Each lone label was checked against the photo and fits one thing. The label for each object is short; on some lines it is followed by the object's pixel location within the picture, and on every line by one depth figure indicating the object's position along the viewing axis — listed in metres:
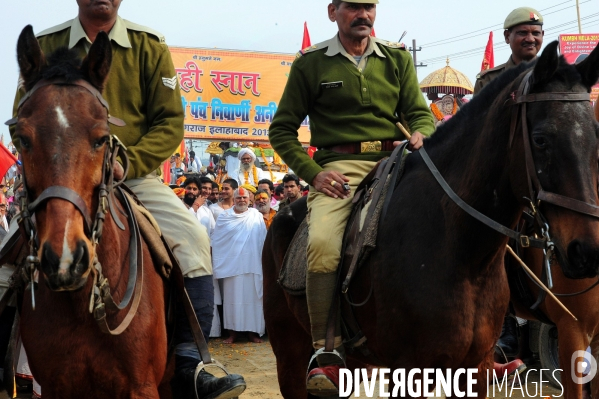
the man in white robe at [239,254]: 13.70
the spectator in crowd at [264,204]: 14.59
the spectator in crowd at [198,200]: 13.84
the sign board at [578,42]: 23.23
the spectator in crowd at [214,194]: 15.68
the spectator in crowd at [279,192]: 14.80
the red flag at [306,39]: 19.34
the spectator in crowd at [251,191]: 14.68
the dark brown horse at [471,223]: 3.84
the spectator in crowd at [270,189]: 15.15
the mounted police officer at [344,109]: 5.33
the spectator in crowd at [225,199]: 14.50
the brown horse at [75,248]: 3.33
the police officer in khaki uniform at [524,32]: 6.86
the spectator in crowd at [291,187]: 13.00
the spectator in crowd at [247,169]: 18.60
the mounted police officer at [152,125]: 4.67
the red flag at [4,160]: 7.82
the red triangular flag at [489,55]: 14.74
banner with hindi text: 24.88
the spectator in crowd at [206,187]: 14.83
